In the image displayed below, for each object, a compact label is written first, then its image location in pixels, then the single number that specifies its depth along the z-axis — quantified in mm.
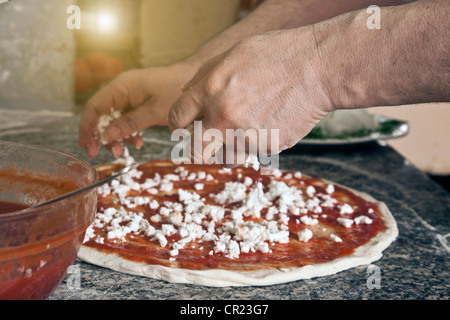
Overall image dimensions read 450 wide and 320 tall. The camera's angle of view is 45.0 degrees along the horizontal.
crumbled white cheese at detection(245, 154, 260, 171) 1052
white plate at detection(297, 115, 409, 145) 1923
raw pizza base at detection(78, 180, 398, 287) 990
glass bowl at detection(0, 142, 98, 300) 735
